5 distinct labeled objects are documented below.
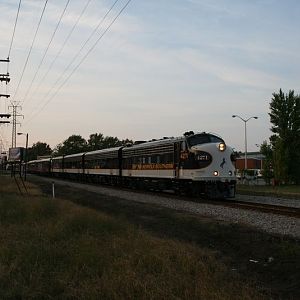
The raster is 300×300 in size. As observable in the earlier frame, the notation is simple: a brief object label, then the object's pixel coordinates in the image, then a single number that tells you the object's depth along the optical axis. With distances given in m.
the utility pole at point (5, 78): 50.81
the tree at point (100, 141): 177.25
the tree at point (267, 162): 72.06
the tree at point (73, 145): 179.60
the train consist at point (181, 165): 25.56
